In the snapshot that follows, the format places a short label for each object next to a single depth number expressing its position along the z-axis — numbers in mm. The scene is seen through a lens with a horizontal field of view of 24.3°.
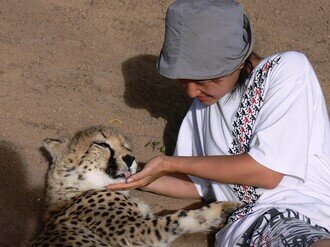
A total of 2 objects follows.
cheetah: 3530
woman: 3002
